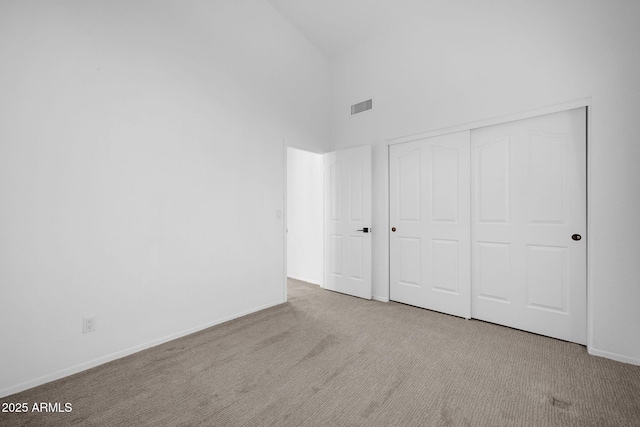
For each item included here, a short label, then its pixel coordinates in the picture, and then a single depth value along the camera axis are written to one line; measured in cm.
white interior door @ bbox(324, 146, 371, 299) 391
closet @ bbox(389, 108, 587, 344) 258
